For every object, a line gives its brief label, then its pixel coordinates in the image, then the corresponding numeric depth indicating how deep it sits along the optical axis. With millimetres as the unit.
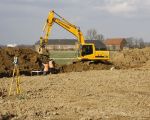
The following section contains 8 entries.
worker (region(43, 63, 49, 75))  27497
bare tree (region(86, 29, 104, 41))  124456
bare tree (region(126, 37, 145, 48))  122375
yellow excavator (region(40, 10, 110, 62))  30391
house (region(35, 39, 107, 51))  116250
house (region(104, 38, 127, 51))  116200
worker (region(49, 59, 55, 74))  28516
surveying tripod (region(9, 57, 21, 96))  14595
